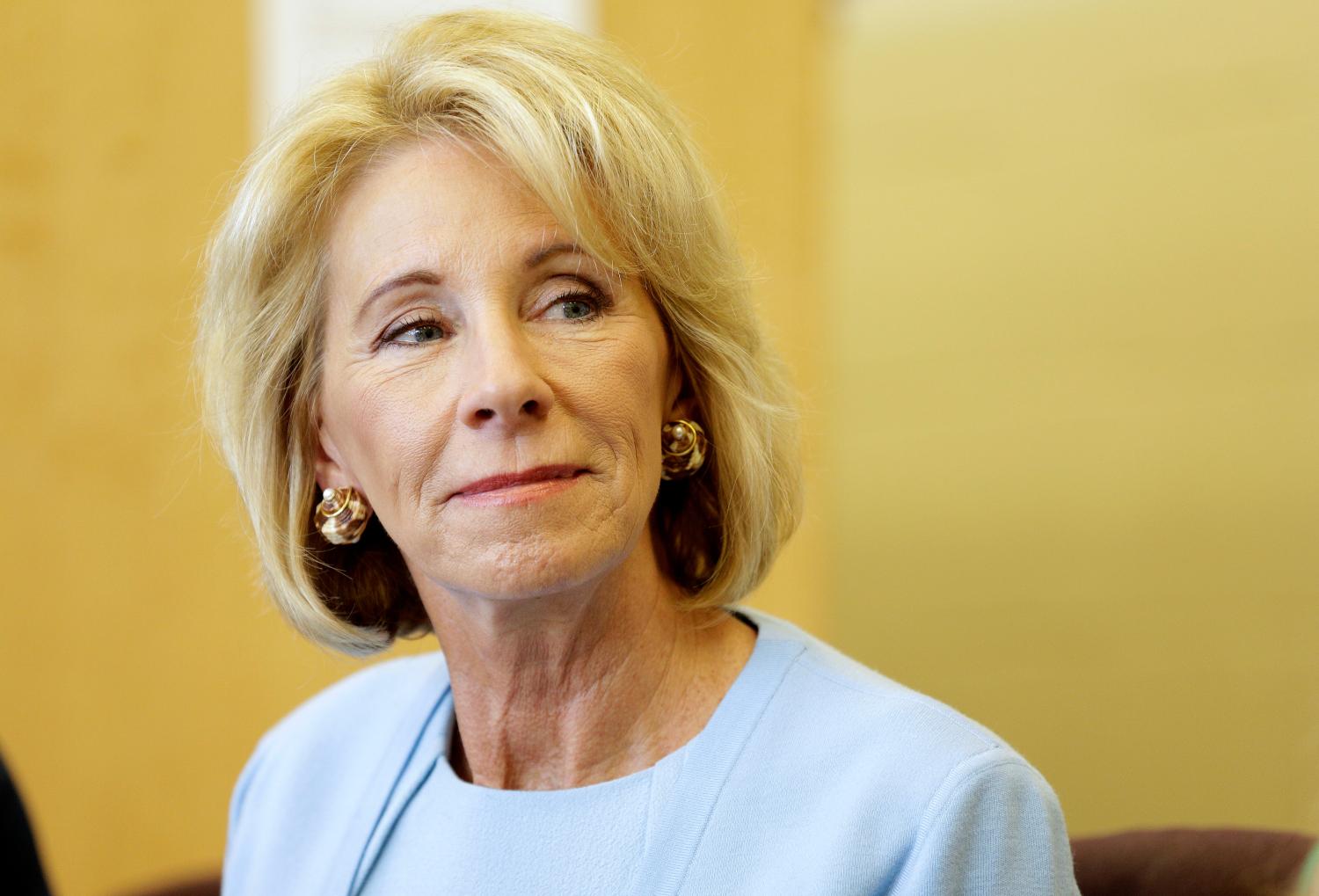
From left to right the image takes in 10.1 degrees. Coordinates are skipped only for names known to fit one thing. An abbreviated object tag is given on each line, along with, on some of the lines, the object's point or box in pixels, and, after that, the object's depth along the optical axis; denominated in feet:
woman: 8.96
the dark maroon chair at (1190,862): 8.97
